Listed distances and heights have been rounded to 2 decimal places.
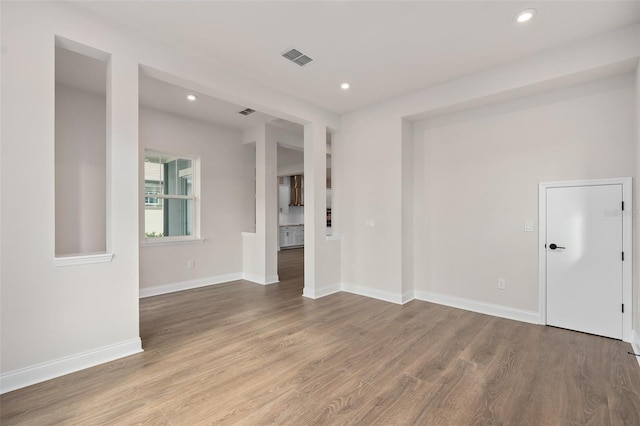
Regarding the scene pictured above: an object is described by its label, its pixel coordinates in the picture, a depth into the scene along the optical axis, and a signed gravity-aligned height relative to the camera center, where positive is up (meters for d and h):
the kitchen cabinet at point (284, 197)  11.45 +0.55
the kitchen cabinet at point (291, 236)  10.98 -0.89
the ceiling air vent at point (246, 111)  4.87 +1.65
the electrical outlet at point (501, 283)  3.85 -0.92
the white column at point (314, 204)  4.73 +0.12
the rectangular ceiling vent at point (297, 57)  3.20 +1.69
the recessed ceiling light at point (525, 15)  2.55 +1.69
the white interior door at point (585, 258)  3.14 -0.52
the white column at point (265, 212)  5.59 +0.00
